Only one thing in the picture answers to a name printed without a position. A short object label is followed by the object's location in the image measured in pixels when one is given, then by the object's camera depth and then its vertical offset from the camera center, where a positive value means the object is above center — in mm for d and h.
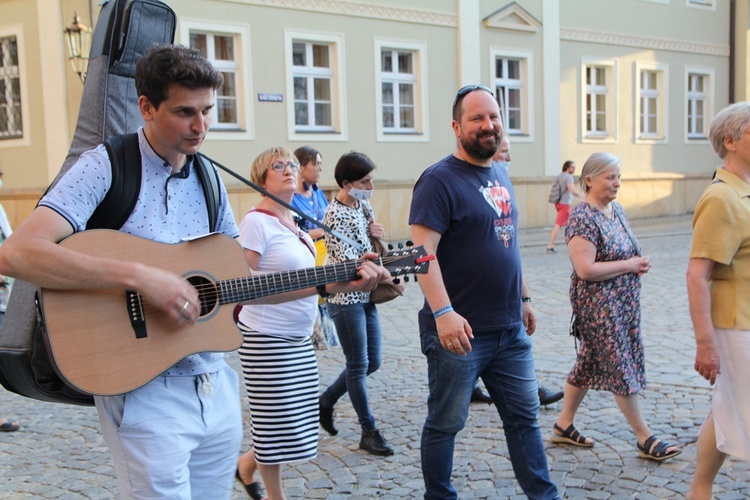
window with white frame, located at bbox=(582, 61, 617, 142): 23859 +1996
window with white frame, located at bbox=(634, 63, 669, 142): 25047 +2004
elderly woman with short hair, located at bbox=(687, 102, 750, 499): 3480 -520
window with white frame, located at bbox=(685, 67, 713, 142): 26391 +2060
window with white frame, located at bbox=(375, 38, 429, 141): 19688 +2025
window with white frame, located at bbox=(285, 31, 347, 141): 18203 +2045
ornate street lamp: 12961 +2261
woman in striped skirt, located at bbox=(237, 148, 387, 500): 3873 -918
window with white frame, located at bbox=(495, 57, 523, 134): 21938 +2181
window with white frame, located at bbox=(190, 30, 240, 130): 17281 +2383
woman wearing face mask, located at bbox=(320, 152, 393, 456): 4945 -869
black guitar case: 2643 +368
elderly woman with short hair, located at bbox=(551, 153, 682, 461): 4562 -784
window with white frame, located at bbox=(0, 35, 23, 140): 16938 +2002
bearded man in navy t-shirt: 3574 -569
